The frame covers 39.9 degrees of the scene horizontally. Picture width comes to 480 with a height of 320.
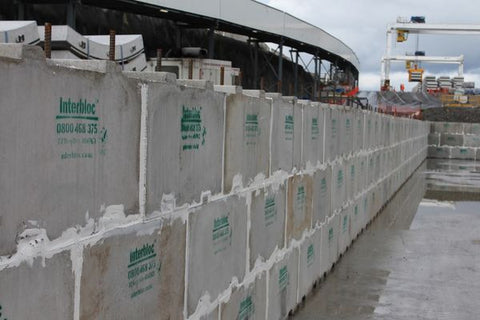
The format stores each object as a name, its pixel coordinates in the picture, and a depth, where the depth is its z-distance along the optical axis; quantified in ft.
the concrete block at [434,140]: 115.03
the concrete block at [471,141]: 110.42
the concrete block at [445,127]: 112.98
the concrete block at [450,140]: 113.09
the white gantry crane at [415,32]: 220.43
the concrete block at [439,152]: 114.83
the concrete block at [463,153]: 110.93
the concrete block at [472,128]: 108.08
